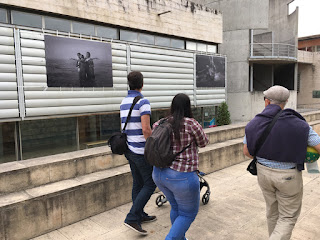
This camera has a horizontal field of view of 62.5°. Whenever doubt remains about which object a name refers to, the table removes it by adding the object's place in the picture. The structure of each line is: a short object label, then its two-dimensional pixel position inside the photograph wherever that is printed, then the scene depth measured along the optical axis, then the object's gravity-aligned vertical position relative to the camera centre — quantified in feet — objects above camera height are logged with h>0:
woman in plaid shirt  8.59 -2.51
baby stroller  14.95 -5.93
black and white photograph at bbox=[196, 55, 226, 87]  48.26 +4.45
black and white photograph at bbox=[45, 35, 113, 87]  29.01 +3.94
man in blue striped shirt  10.97 -1.98
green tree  54.44 -4.25
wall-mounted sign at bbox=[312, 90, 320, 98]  85.30 -0.41
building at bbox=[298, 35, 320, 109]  83.76 +4.24
